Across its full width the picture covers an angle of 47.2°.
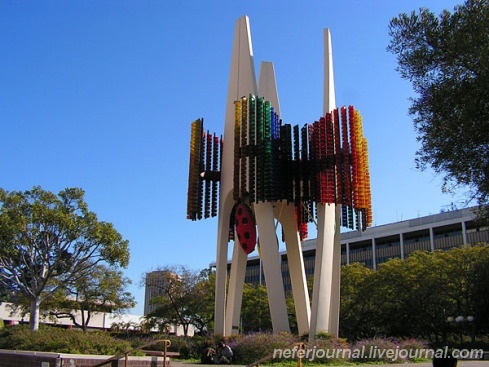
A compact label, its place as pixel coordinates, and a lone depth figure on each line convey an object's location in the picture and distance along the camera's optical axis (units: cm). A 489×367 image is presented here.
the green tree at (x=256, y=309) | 4931
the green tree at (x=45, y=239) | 2912
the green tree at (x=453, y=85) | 1218
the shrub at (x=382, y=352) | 2056
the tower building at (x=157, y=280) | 4162
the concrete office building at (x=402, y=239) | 5944
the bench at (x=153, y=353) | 1728
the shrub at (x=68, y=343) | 1664
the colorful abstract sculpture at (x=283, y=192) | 2278
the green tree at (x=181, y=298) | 4116
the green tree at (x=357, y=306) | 4097
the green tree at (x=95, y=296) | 3894
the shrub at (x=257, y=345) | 1952
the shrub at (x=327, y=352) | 1898
